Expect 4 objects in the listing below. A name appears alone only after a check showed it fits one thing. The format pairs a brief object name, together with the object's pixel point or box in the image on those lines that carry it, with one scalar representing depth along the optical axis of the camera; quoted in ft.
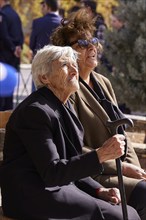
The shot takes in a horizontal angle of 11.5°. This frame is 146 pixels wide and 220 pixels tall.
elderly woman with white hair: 11.90
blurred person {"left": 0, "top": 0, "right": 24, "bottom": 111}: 33.75
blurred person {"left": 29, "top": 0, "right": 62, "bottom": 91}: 31.40
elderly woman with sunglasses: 14.57
